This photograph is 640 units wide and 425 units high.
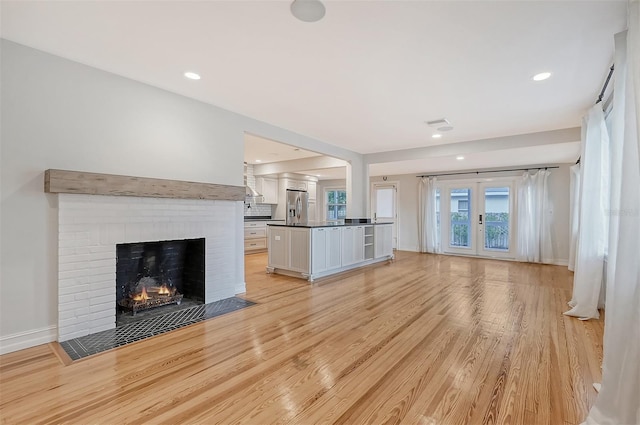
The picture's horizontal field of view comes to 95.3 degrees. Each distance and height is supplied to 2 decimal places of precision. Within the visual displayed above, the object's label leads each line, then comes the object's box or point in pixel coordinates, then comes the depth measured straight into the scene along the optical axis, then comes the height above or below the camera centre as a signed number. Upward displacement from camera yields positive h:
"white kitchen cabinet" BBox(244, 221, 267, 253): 8.25 -0.72
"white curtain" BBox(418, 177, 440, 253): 8.47 -0.07
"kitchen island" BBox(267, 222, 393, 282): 5.11 -0.69
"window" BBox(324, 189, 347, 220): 11.16 +0.31
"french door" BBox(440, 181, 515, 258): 7.54 -0.15
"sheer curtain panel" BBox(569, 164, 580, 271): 5.89 +0.04
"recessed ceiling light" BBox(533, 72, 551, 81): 2.87 +1.38
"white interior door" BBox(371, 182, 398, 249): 9.41 +0.31
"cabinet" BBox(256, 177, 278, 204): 8.93 +0.72
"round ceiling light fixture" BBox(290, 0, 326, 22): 1.93 +1.38
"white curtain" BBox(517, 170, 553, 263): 6.92 -0.10
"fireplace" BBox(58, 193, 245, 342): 2.64 -0.41
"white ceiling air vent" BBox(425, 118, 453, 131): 4.38 +1.38
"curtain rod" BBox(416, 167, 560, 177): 7.03 +1.10
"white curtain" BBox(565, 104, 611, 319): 3.28 -0.01
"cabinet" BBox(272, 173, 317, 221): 9.35 +0.86
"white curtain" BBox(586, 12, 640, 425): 1.53 -0.45
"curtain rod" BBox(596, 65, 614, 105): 2.74 +1.34
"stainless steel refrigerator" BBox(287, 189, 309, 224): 9.29 +0.19
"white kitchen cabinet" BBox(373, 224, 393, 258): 6.86 -0.67
